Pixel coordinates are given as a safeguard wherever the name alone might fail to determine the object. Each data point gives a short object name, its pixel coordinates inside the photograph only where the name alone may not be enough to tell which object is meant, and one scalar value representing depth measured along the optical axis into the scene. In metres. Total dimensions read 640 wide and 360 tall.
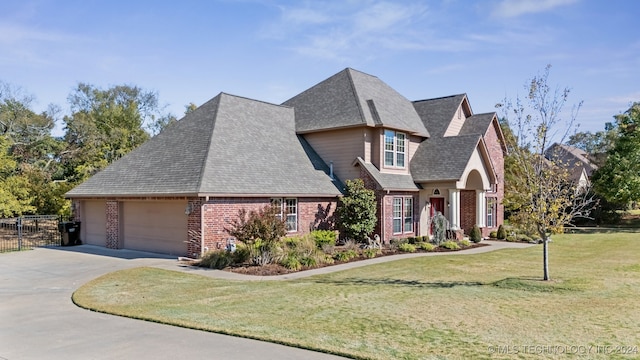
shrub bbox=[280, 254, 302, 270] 15.89
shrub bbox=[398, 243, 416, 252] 21.20
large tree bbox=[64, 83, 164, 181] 35.25
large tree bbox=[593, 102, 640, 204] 34.81
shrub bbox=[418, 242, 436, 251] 21.67
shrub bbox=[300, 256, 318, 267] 16.52
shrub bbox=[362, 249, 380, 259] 19.17
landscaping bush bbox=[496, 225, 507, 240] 27.84
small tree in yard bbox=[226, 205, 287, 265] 15.87
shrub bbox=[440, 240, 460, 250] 22.29
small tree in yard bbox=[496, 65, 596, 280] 12.78
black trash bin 22.52
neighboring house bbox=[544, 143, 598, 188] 51.45
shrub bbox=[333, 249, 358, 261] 18.12
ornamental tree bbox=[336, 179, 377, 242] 21.69
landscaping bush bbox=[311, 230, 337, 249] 19.66
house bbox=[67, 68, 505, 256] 18.73
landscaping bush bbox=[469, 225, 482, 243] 25.24
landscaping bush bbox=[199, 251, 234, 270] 16.04
